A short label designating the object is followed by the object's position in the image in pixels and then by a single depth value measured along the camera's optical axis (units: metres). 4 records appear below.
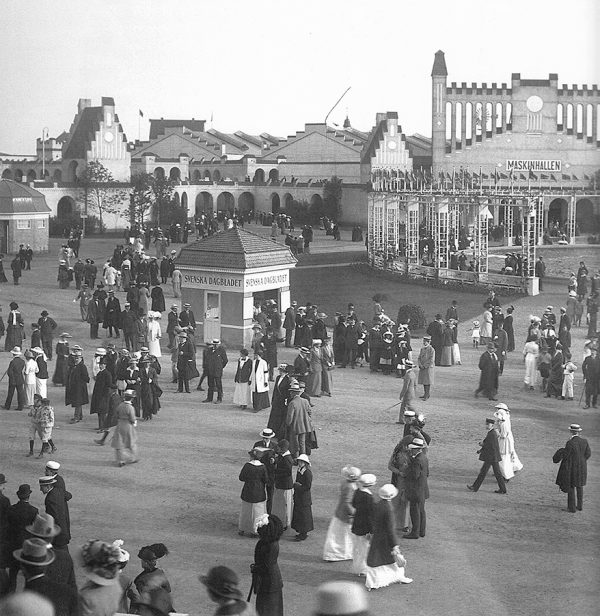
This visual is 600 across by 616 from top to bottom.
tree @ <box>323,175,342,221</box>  35.91
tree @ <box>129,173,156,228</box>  31.23
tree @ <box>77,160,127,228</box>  30.47
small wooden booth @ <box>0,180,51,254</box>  28.89
